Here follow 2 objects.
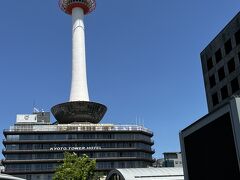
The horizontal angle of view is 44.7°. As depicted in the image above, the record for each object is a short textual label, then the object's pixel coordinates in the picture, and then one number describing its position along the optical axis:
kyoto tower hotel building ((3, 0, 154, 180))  94.50
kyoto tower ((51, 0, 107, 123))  103.34
